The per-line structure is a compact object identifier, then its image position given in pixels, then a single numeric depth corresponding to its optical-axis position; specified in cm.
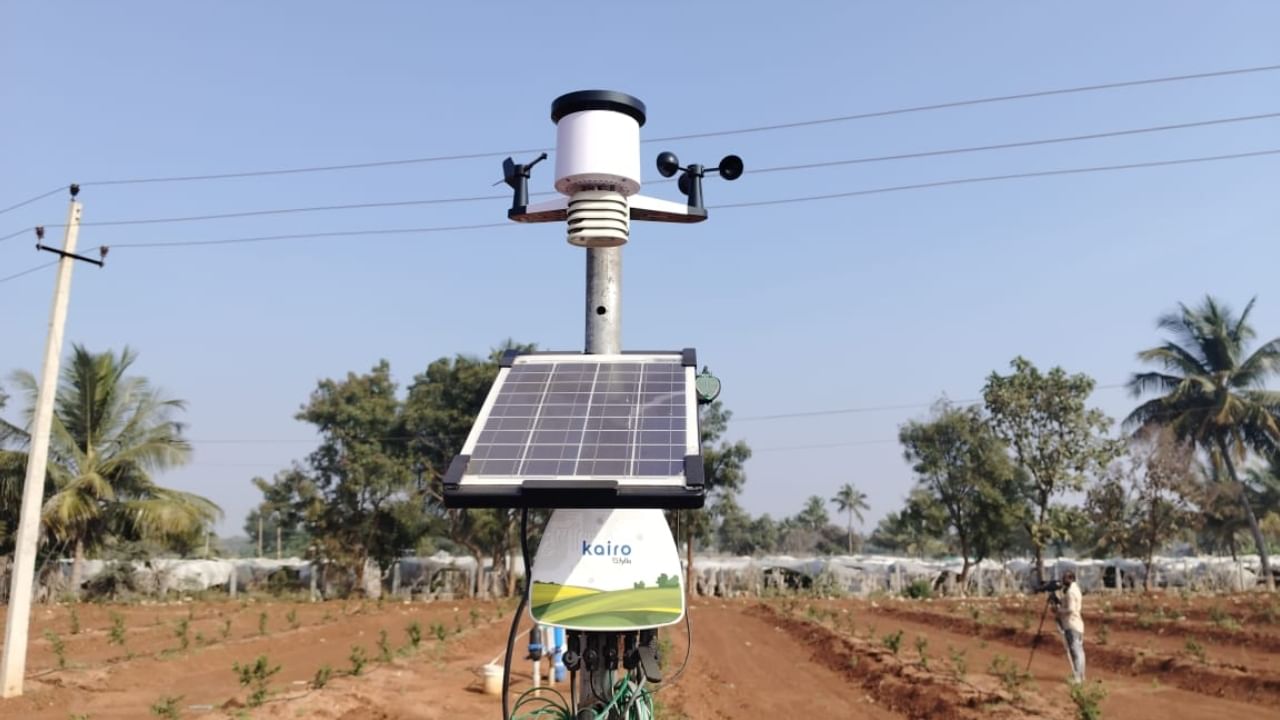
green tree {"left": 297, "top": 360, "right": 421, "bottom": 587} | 4056
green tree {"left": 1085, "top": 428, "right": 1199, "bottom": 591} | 3869
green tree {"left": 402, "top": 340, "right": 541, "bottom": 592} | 4200
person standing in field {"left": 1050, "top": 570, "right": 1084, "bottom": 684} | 1515
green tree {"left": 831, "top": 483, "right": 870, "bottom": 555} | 10881
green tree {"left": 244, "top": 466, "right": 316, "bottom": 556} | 4100
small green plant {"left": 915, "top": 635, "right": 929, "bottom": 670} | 1689
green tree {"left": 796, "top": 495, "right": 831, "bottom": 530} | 10625
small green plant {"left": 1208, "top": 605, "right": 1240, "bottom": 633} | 2185
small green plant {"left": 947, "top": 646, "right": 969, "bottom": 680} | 1571
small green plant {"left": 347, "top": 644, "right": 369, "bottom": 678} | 1548
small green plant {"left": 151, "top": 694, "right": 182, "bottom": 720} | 1162
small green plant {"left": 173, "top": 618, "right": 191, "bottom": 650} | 2035
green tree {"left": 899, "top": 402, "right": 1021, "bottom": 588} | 4281
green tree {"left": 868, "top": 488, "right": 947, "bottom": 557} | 4412
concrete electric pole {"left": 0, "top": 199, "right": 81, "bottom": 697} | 1332
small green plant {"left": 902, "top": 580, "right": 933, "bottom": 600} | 4372
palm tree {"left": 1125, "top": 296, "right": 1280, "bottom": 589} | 4056
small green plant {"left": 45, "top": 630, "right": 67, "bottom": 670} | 1683
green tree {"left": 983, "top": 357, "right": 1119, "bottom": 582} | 3975
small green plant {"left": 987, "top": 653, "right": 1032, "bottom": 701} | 1391
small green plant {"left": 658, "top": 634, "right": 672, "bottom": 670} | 1841
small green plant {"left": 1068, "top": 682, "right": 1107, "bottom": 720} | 1105
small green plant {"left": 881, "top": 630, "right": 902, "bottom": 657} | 1922
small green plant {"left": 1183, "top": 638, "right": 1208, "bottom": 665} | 1714
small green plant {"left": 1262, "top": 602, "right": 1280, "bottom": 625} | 2275
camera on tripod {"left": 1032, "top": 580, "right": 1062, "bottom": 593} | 1505
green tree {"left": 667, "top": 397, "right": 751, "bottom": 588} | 4319
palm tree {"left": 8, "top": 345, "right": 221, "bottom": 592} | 3097
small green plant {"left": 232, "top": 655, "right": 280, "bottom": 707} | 1234
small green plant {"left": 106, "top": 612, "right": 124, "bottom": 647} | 2112
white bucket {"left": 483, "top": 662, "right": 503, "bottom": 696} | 1472
